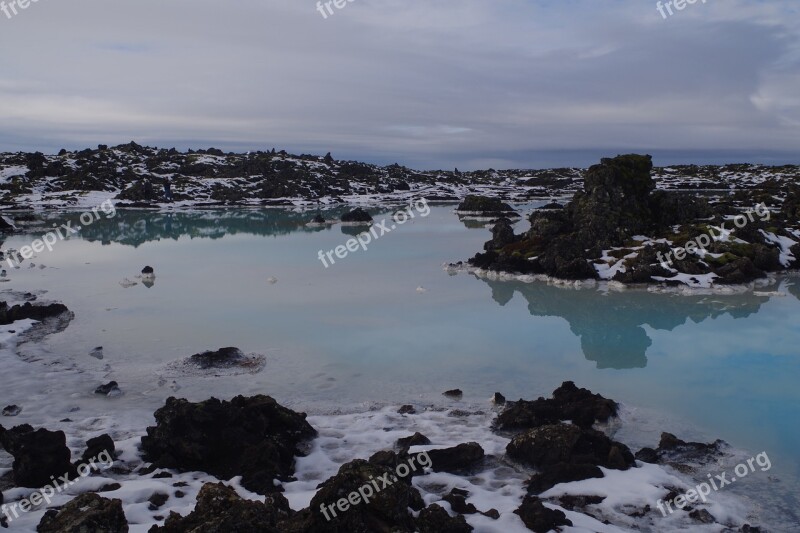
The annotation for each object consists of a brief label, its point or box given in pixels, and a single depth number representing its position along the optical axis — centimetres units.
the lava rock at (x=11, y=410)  1653
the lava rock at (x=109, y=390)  1828
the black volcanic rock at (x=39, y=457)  1233
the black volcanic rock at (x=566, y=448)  1356
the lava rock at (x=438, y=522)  995
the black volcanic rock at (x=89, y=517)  888
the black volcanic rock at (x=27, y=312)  2600
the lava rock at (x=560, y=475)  1268
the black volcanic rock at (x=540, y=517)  1059
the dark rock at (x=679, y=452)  1411
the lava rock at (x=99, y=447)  1355
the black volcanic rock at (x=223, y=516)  846
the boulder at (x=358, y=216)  8100
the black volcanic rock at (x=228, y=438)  1333
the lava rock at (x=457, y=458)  1371
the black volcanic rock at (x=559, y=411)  1588
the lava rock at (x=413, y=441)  1462
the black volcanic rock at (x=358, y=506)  930
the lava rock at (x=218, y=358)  2083
